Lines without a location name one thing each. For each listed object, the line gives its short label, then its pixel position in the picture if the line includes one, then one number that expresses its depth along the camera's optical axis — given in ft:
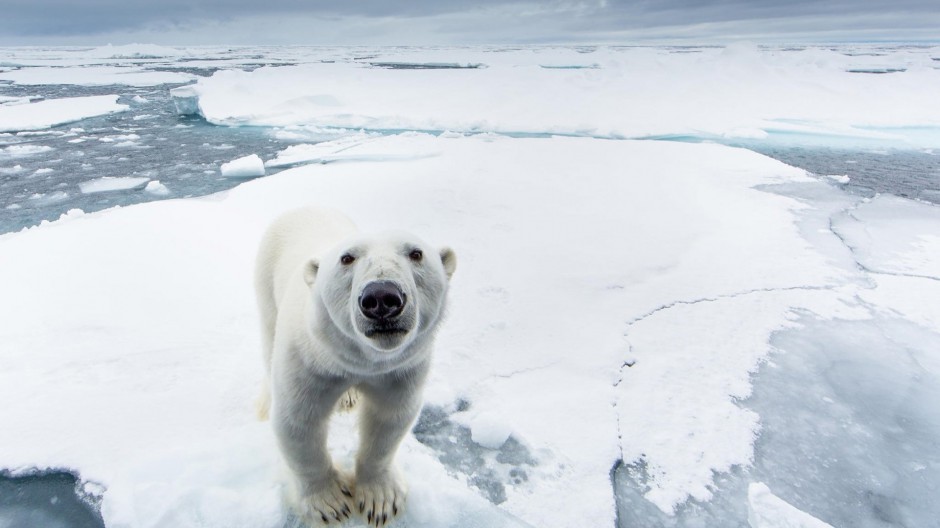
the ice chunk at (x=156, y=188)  19.54
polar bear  4.04
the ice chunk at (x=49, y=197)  18.09
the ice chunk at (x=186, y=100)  40.50
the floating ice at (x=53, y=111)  36.58
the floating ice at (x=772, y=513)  5.57
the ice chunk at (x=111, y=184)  20.15
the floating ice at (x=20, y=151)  26.58
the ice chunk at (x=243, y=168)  22.35
